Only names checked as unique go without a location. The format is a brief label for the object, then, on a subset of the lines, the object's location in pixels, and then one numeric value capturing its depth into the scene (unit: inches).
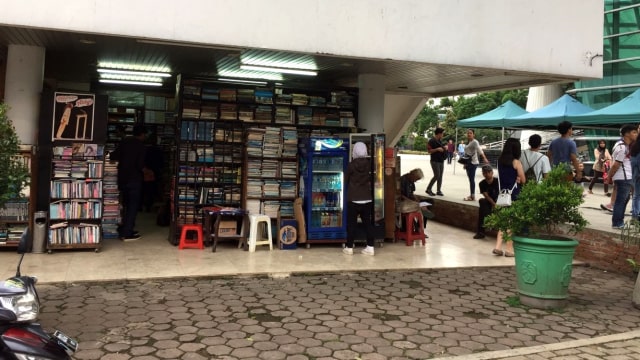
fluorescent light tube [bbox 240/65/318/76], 342.0
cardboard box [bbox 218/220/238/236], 296.8
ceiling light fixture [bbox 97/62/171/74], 362.5
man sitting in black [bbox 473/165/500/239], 337.7
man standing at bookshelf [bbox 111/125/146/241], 309.7
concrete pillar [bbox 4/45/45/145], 268.4
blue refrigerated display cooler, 307.3
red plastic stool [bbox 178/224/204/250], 293.0
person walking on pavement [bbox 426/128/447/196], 488.1
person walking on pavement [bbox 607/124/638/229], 305.7
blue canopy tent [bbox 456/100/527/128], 580.4
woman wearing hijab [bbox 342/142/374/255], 290.5
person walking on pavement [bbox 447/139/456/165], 1149.1
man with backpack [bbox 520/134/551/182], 307.9
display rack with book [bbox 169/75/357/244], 314.5
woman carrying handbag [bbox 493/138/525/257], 296.4
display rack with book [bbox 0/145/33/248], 262.8
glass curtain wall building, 737.6
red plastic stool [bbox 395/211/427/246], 328.5
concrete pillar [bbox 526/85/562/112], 845.8
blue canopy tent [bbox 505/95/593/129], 505.0
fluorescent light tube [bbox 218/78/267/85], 375.1
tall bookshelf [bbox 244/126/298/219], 314.2
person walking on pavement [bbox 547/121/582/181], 334.6
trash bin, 266.7
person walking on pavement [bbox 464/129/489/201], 495.5
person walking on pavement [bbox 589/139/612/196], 581.3
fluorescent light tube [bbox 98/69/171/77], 389.1
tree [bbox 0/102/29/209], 153.9
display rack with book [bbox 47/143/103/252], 270.8
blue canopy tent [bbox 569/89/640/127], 441.7
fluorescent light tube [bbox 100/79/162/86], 454.0
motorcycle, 100.4
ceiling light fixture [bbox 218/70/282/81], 378.3
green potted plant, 202.7
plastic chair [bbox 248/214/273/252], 295.1
